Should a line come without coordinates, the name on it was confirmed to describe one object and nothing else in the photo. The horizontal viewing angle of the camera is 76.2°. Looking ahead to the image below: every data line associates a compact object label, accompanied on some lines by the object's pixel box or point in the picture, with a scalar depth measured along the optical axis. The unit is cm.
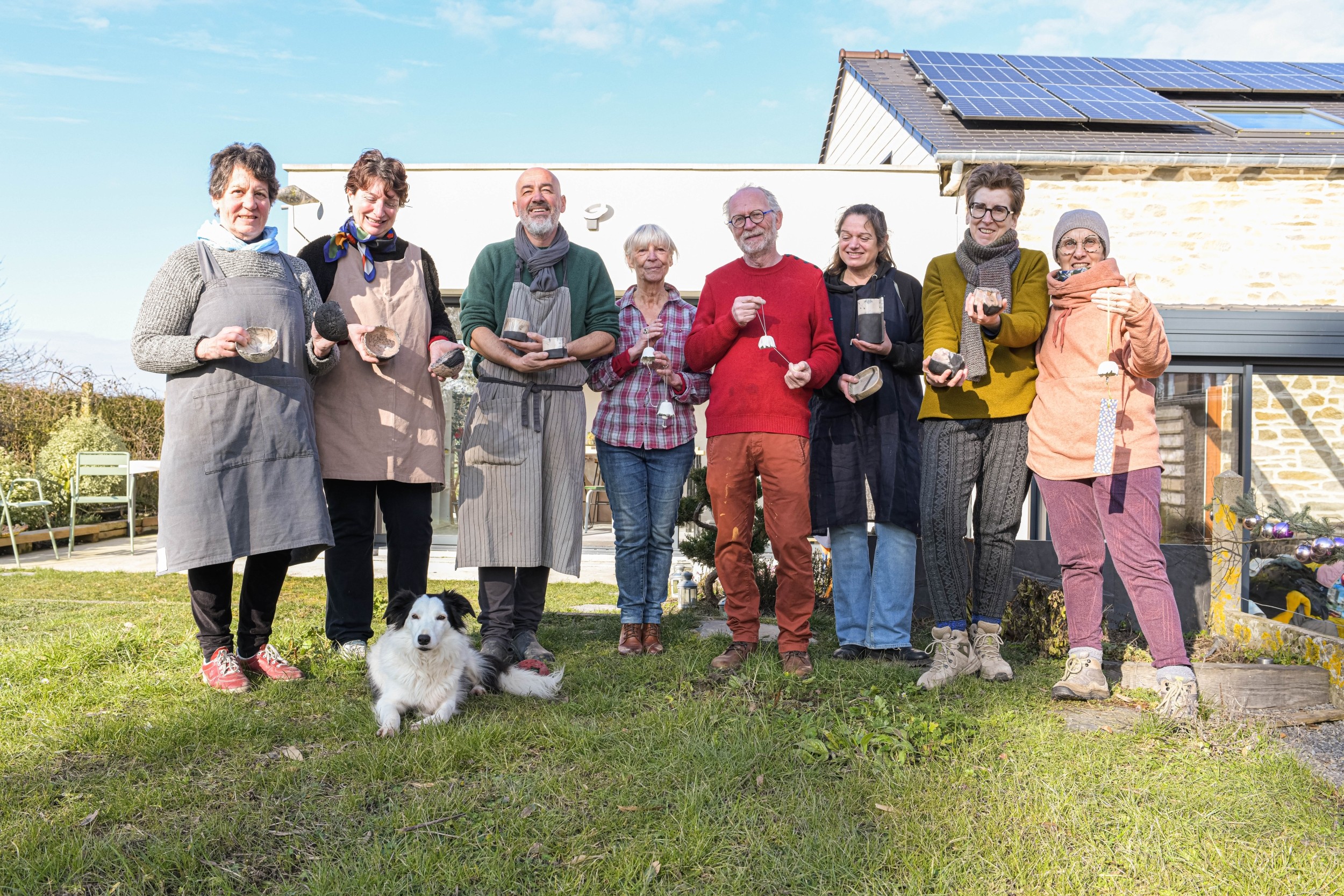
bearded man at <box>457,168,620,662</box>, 380
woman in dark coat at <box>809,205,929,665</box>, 402
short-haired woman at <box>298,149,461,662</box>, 380
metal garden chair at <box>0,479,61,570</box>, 898
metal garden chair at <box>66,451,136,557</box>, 1002
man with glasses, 366
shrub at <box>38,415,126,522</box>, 1127
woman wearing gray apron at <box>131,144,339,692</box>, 331
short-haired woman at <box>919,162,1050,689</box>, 359
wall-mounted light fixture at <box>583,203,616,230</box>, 852
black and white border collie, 313
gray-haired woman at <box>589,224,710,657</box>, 406
